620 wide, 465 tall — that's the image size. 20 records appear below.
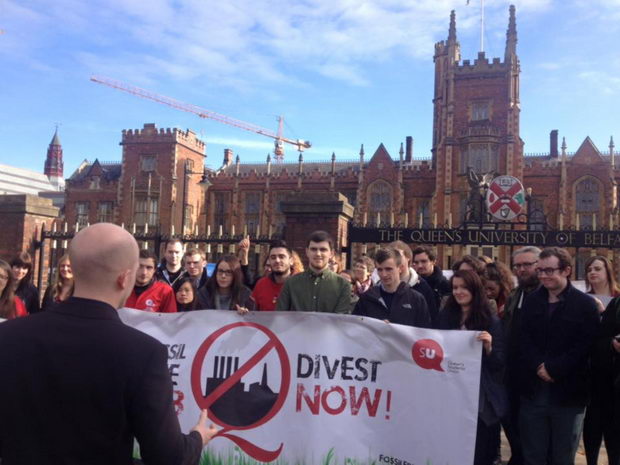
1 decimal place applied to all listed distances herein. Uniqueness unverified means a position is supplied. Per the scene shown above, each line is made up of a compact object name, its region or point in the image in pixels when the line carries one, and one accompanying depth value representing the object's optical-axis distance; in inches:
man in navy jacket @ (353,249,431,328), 181.2
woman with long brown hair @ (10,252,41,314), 234.1
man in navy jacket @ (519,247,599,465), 158.9
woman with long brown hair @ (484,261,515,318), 232.5
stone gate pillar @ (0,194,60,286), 488.7
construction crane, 3881.9
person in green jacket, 197.8
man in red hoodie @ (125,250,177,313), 207.5
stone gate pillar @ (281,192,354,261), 396.2
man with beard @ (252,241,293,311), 222.2
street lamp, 1574.8
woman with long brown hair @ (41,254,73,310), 222.3
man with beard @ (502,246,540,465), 173.9
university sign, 406.3
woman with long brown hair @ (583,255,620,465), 169.0
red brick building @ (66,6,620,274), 1401.3
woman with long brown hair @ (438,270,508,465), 163.6
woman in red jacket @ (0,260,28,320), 200.8
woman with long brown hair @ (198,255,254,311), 220.4
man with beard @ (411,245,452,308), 262.4
